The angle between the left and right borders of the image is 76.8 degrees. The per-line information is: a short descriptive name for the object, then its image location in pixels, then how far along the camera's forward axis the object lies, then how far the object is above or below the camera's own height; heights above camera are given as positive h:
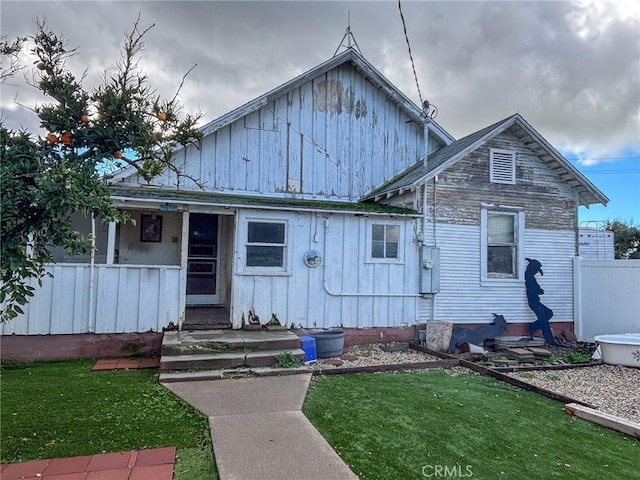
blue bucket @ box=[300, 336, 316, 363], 7.06 -1.52
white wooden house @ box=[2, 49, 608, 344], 7.42 +0.88
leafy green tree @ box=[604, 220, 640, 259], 20.86 +1.55
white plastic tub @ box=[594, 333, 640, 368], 7.35 -1.46
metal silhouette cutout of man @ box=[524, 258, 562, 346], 9.42 -0.82
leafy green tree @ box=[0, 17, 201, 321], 2.72 +0.96
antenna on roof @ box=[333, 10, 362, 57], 10.60 +5.96
